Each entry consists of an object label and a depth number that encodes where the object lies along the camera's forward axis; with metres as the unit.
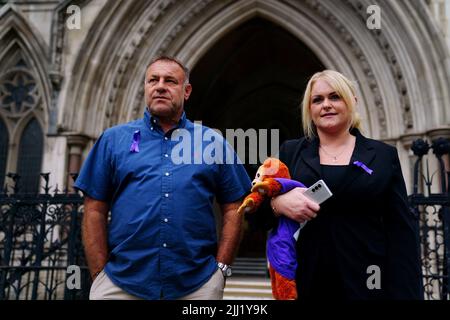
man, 2.13
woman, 1.83
